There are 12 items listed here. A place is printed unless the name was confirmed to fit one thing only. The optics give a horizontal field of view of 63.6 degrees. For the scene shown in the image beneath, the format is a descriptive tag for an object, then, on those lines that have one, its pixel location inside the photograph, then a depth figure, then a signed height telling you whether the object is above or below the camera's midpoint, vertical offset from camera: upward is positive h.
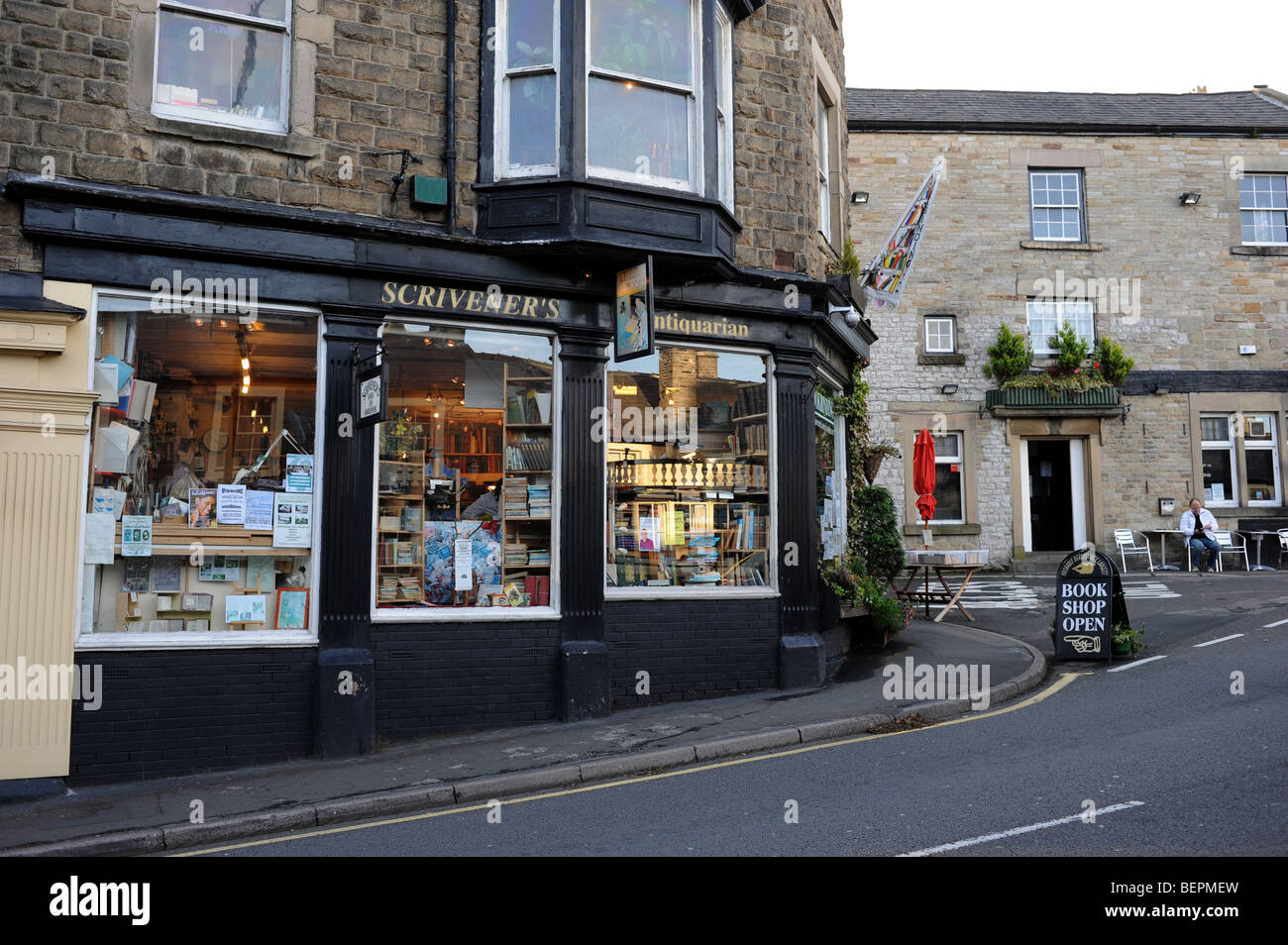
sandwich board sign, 11.79 -0.74
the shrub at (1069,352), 23.58 +4.31
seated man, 22.09 +0.28
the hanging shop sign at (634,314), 9.44 +2.11
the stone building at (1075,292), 23.81 +5.81
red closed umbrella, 15.52 +1.01
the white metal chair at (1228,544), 22.77 -0.04
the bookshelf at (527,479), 10.01 +0.59
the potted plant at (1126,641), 11.91 -1.14
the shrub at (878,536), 14.99 +0.08
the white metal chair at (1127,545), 23.09 -0.06
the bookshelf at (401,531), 9.42 +0.09
